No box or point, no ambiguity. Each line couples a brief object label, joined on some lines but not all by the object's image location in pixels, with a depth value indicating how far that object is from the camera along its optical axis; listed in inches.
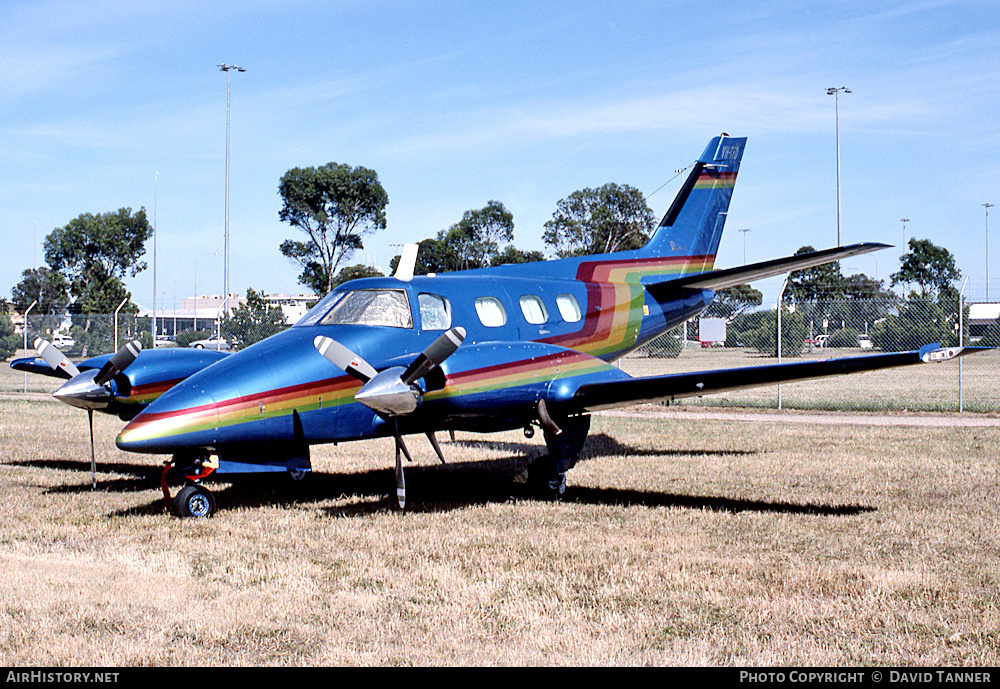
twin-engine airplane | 404.5
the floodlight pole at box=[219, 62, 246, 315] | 1807.1
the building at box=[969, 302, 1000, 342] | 1143.0
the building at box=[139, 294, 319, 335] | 3735.7
